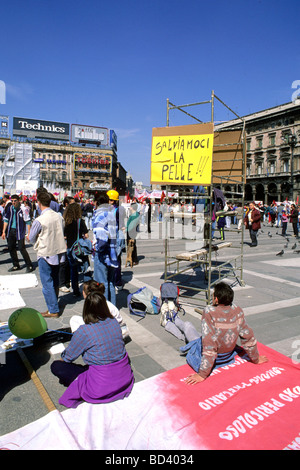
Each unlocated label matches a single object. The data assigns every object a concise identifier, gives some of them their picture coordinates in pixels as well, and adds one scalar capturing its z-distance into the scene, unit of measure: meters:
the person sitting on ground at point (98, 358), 2.84
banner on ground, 2.38
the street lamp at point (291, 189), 49.89
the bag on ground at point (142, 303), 5.27
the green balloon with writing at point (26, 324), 3.66
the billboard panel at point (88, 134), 98.12
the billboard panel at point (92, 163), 99.19
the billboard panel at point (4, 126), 95.59
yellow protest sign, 4.90
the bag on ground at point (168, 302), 4.73
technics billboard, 92.88
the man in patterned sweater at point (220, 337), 3.23
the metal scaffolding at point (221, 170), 6.20
